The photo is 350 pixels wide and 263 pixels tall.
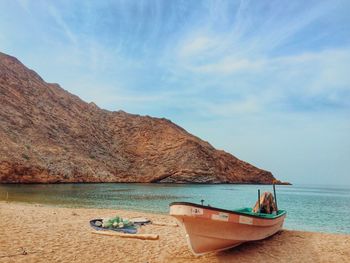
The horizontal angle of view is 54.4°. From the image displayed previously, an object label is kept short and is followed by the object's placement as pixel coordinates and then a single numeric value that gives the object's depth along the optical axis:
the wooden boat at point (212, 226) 10.54
